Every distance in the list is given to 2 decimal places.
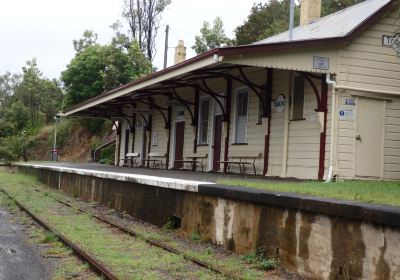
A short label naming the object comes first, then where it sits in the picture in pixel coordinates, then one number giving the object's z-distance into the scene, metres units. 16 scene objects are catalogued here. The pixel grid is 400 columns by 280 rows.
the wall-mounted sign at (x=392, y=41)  12.38
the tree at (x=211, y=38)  45.16
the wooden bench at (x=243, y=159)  14.57
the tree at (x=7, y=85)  80.81
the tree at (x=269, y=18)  35.85
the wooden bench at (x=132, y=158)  24.19
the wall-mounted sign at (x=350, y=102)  12.50
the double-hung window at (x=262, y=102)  14.30
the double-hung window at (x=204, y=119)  17.95
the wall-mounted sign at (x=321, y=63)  12.13
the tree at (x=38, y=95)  62.16
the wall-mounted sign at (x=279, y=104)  13.69
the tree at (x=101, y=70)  43.34
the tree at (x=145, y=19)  50.34
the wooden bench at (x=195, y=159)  17.56
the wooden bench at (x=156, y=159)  21.20
